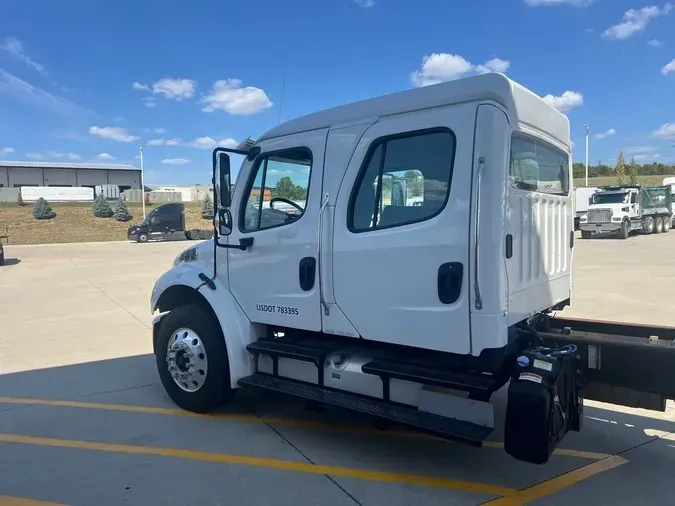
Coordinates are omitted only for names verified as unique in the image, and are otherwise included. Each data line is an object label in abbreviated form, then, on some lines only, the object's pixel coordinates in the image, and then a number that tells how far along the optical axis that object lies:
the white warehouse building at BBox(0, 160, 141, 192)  84.19
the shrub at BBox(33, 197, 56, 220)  46.62
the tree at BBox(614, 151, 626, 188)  60.12
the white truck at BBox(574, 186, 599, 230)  35.75
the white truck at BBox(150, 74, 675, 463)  3.28
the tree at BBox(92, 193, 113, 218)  49.19
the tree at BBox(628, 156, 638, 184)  59.69
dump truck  27.30
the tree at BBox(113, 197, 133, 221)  48.88
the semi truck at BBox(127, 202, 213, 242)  35.72
